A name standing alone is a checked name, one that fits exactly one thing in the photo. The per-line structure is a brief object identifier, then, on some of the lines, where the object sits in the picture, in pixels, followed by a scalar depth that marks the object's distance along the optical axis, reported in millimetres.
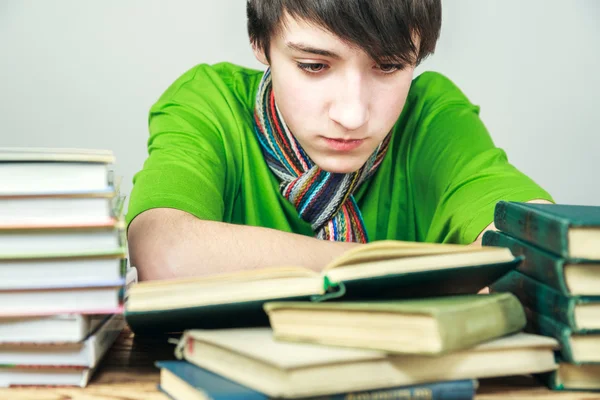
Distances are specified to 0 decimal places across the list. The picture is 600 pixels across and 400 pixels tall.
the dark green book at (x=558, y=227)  638
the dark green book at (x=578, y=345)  643
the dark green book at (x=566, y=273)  641
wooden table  646
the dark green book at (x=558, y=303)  640
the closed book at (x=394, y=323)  593
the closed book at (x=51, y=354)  662
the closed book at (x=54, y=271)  652
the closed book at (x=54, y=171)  651
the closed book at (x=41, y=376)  666
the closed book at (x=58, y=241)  650
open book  626
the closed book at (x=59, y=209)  649
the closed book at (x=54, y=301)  654
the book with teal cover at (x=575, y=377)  655
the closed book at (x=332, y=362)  582
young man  910
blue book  588
